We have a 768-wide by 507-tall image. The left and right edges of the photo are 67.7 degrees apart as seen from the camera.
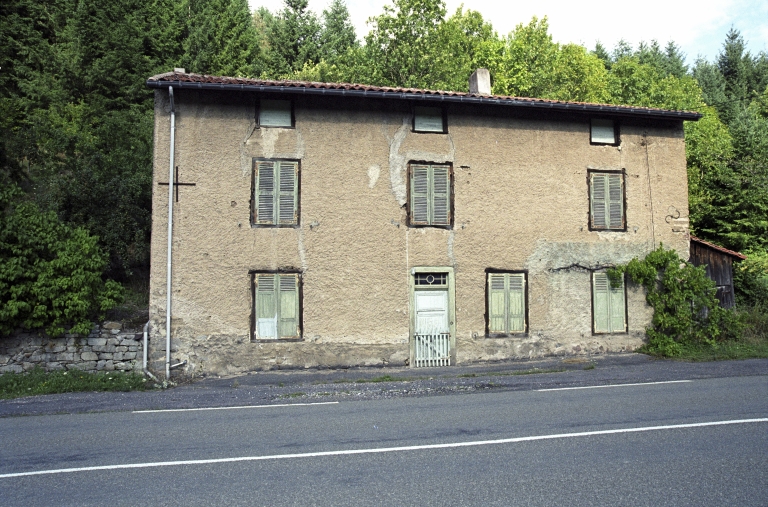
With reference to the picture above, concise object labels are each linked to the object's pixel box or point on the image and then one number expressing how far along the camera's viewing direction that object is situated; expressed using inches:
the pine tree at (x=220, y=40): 1103.0
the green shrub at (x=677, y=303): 563.5
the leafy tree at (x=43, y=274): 441.1
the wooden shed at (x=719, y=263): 644.1
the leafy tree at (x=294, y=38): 1428.4
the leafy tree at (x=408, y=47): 1146.0
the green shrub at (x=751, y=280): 734.5
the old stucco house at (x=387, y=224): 493.7
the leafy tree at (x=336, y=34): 1466.5
